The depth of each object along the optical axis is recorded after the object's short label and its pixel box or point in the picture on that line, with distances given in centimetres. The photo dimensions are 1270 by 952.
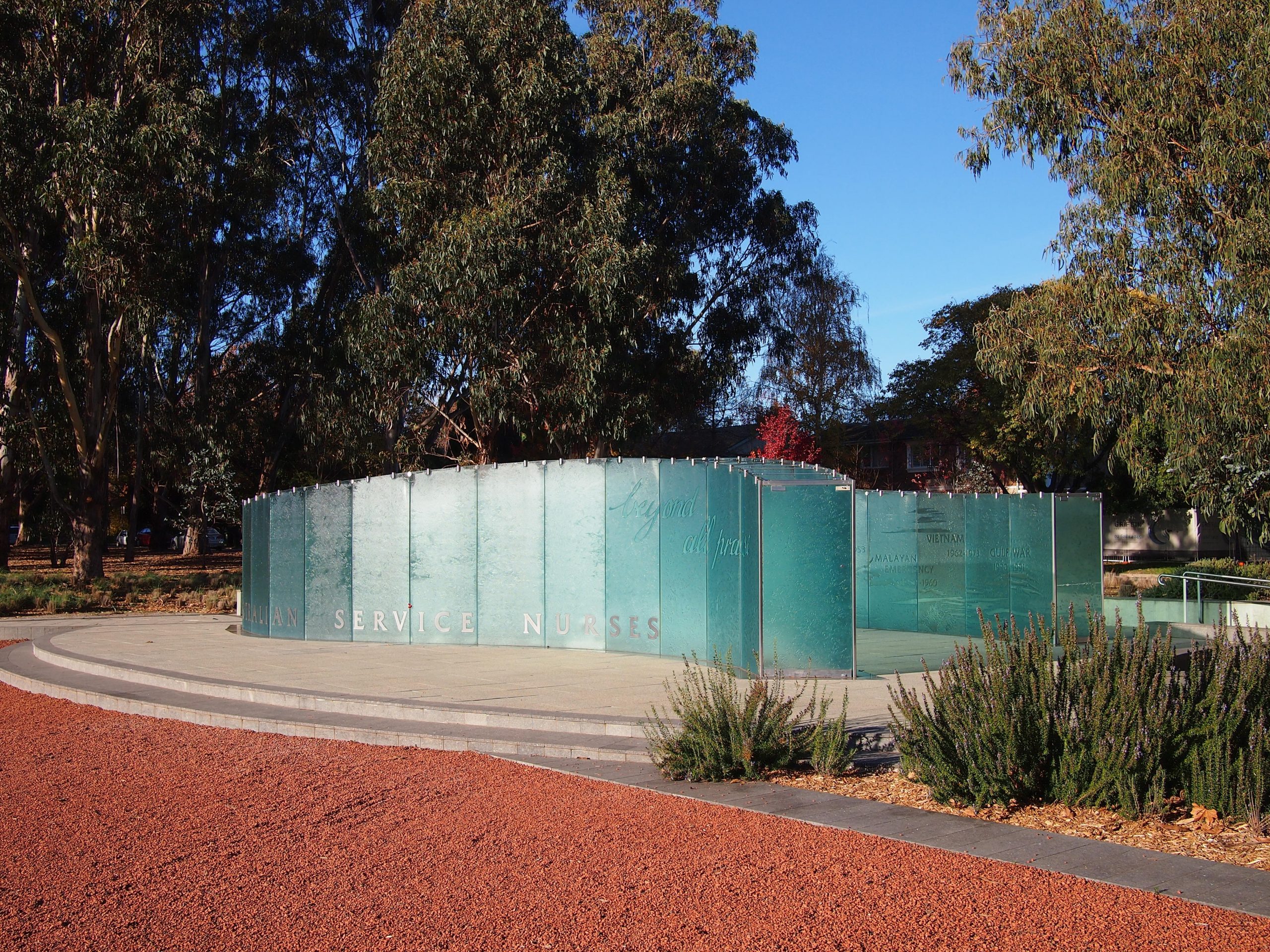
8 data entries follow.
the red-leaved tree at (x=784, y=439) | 3388
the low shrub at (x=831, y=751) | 750
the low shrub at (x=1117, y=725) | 632
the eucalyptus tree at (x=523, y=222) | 2522
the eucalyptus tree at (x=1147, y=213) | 1638
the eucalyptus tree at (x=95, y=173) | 2527
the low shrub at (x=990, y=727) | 660
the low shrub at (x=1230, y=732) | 607
